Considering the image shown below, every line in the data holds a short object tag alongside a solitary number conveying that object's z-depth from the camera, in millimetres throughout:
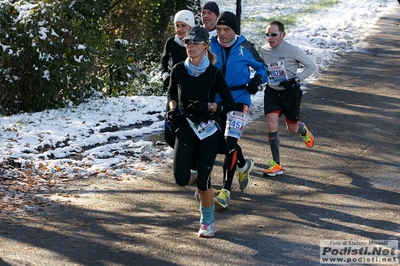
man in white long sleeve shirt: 12354
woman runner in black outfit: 8997
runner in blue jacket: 10518
